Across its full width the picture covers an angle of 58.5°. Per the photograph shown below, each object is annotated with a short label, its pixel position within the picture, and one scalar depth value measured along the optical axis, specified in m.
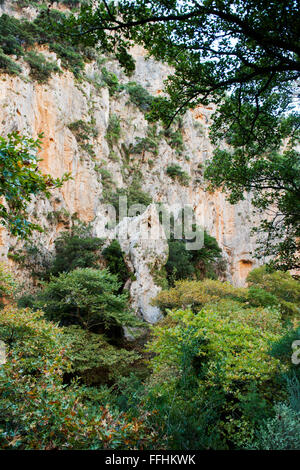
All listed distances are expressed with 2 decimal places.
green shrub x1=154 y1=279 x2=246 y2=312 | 16.02
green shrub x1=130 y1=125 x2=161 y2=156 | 35.28
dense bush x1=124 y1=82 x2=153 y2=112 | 36.97
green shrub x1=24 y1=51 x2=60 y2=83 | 22.81
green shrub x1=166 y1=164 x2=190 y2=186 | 36.66
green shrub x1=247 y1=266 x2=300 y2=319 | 21.42
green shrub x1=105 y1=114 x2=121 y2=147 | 32.25
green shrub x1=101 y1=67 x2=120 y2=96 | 34.91
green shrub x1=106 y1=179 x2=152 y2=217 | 28.12
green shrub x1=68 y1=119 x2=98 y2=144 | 26.56
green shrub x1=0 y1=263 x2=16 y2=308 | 9.86
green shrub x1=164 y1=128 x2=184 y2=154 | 38.62
